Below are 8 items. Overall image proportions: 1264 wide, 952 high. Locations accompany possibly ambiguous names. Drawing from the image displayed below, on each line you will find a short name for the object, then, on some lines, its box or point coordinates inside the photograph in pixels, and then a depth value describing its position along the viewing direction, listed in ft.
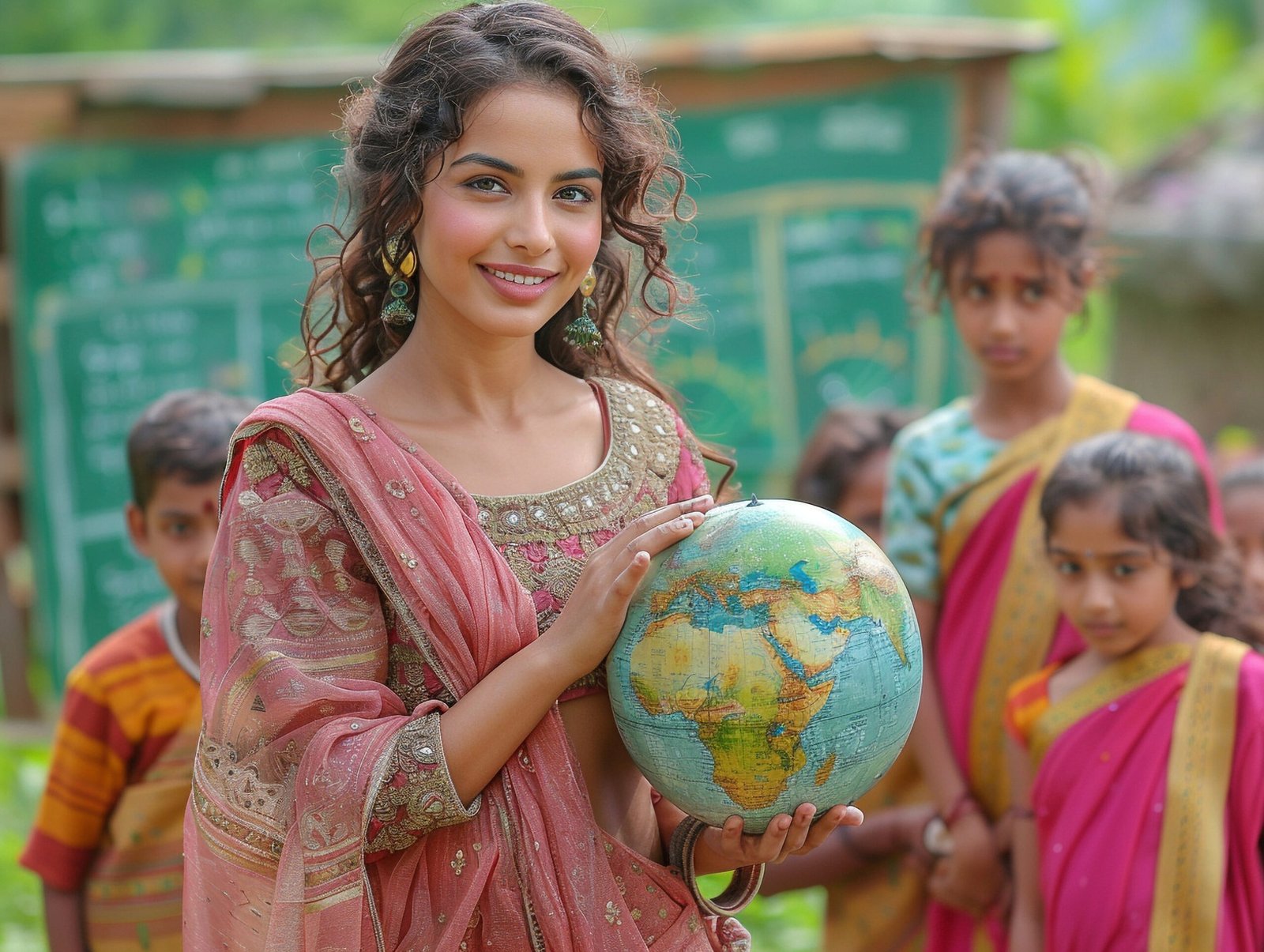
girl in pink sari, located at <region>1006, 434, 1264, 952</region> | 10.08
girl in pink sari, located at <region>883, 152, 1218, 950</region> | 11.93
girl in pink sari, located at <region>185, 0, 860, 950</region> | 6.81
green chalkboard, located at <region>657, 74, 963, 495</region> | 21.77
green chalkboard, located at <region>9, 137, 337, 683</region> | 20.97
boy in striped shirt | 10.23
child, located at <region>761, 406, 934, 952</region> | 12.49
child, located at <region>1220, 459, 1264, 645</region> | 14.73
